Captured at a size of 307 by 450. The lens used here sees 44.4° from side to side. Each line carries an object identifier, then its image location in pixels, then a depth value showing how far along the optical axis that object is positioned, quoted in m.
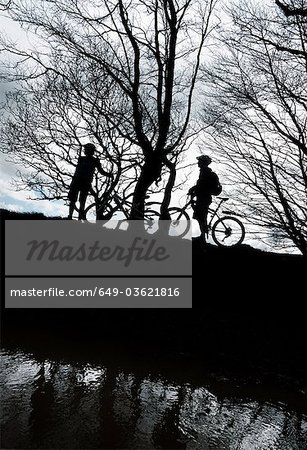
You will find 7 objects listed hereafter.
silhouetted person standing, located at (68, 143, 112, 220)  9.40
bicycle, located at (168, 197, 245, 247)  9.14
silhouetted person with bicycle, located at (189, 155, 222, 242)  8.98
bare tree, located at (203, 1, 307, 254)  8.27
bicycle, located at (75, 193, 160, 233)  9.93
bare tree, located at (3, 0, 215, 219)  9.66
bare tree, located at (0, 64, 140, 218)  13.50
